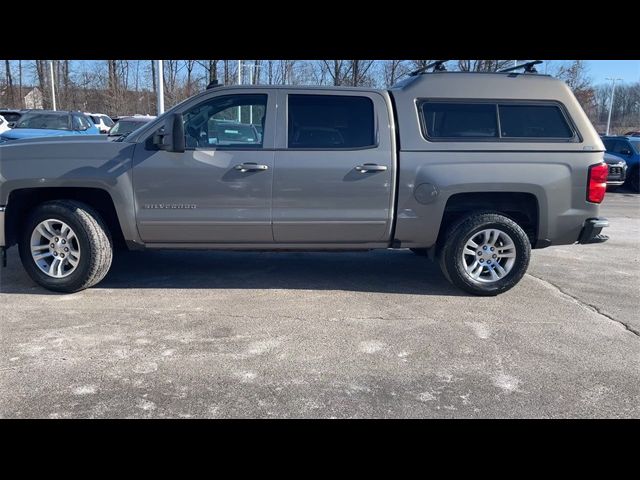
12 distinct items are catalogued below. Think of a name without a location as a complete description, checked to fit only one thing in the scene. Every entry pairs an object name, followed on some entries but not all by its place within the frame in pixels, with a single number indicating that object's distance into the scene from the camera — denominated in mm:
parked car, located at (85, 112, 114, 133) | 21844
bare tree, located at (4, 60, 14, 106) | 39000
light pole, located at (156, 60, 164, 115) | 15969
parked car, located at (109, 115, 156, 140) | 13297
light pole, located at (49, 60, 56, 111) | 34688
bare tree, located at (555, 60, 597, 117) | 30588
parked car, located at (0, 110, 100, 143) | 15184
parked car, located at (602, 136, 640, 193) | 16094
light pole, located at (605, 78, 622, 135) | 51059
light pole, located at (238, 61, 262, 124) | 25422
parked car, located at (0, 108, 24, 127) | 18166
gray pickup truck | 4984
